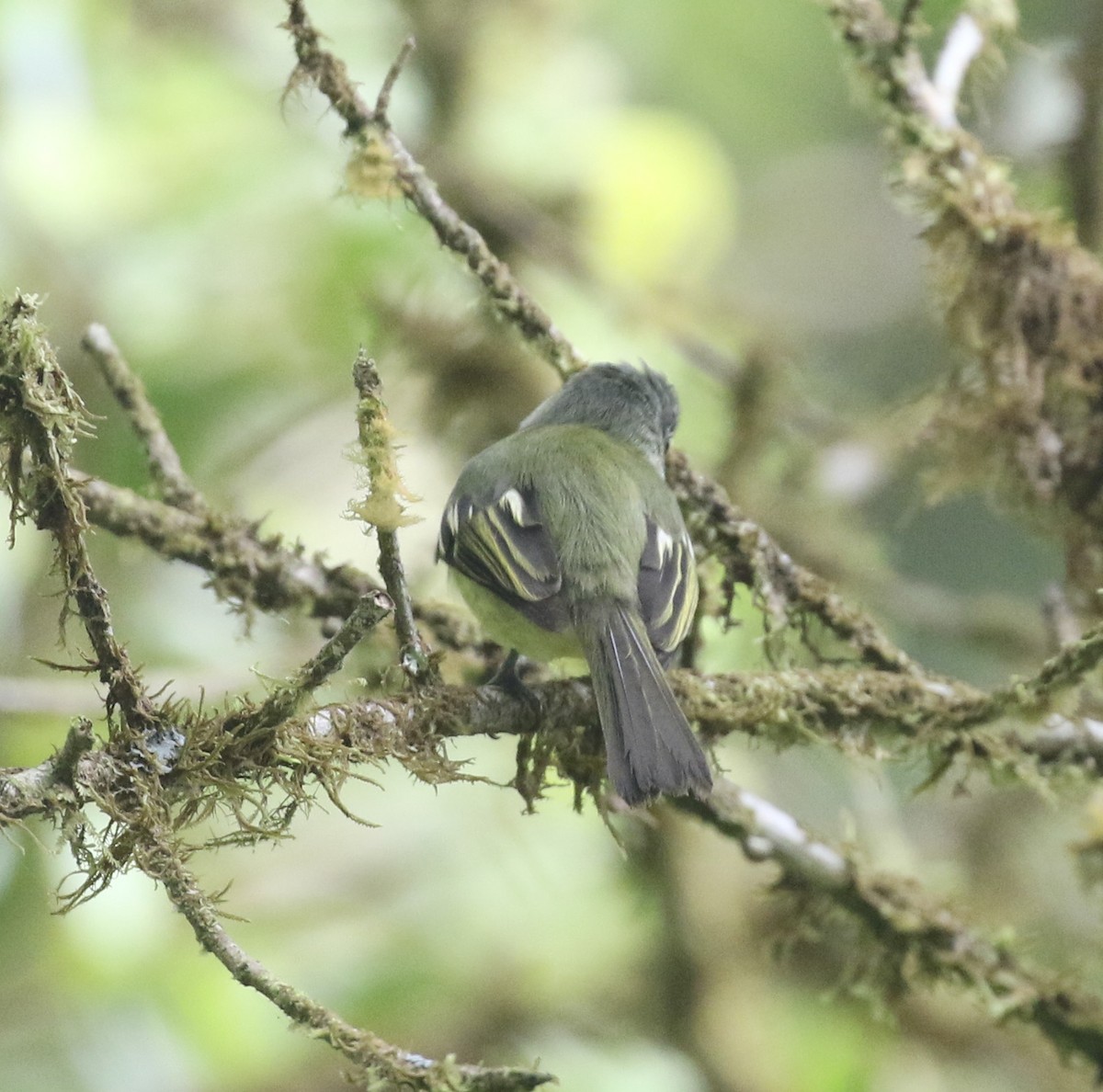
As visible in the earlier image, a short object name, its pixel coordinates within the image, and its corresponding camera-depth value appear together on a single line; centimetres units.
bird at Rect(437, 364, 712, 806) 511
